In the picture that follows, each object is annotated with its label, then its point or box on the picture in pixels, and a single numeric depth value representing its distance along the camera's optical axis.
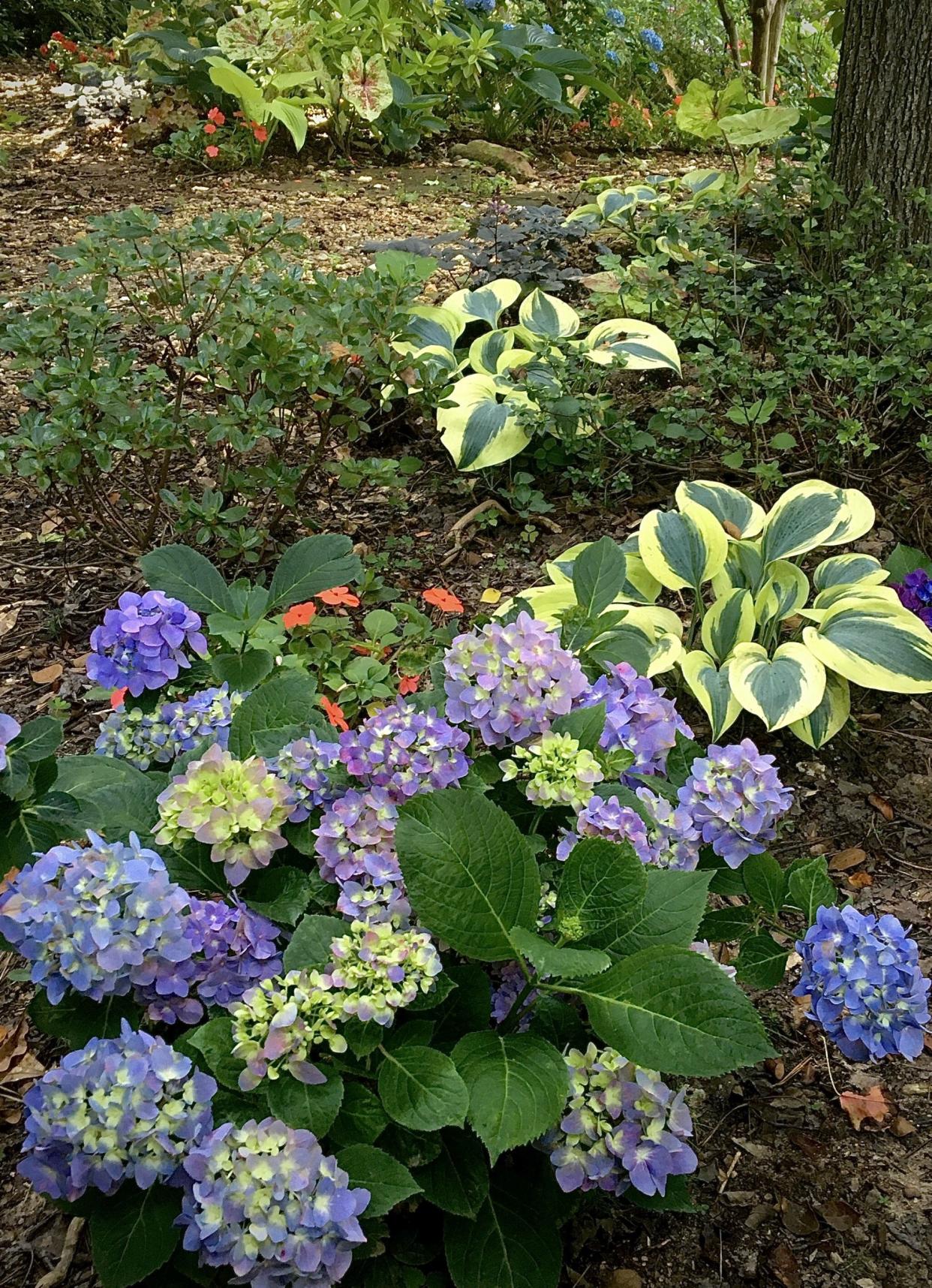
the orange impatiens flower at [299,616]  2.19
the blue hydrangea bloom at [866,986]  1.09
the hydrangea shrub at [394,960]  0.97
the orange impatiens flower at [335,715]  1.92
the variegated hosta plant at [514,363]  2.71
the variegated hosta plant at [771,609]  2.06
